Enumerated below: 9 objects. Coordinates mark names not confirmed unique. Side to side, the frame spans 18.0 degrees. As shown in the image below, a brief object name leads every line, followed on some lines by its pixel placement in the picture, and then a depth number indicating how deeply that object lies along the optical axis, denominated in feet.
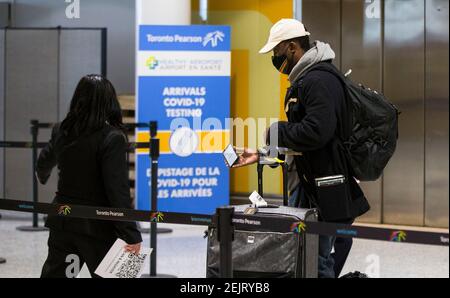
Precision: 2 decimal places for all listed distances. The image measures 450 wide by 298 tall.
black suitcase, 20.30
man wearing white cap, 21.20
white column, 46.90
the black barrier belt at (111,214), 20.98
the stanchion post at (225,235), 19.39
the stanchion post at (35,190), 46.90
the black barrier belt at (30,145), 39.61
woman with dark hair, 23.39
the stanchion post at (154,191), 34.45
